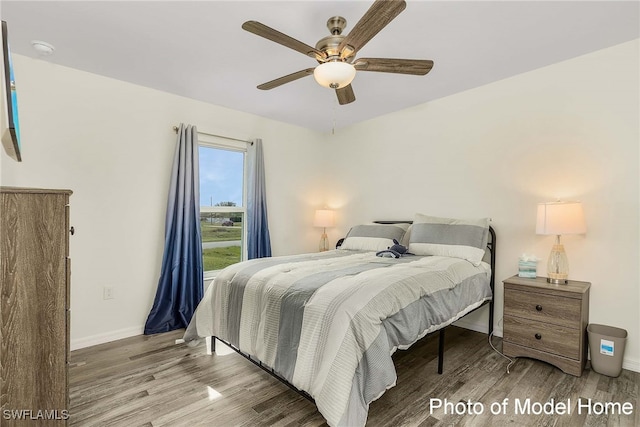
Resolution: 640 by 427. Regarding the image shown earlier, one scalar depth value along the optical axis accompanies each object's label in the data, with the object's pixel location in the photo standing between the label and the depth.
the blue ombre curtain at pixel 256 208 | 3.88
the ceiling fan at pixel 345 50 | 1.58
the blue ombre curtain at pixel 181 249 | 3.14
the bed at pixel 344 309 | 1.54
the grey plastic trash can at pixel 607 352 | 2.20
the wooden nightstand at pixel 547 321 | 2.23
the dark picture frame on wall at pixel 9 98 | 1.34
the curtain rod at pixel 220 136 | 3.29
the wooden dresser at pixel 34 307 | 1.29
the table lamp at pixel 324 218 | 4.39
